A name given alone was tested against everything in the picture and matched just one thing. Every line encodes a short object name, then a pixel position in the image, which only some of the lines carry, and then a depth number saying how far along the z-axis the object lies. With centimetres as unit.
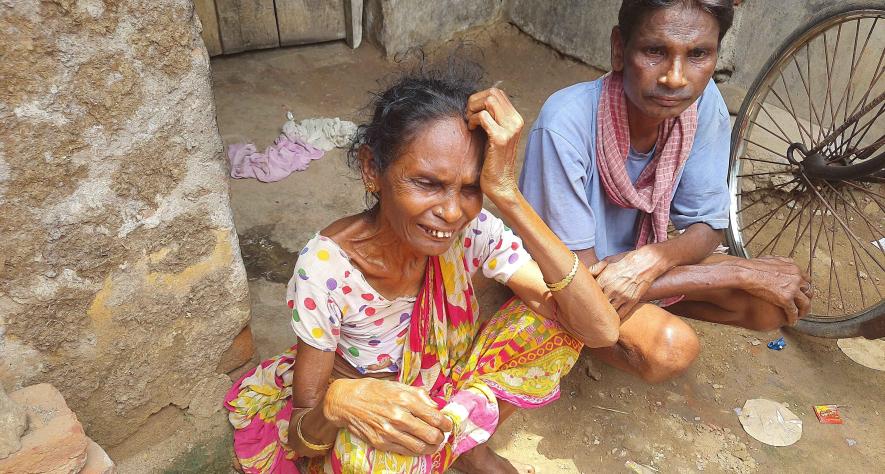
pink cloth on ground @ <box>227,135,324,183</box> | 362
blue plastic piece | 293
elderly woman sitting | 159
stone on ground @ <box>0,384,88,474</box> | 143
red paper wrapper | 260
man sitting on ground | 206
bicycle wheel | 279
